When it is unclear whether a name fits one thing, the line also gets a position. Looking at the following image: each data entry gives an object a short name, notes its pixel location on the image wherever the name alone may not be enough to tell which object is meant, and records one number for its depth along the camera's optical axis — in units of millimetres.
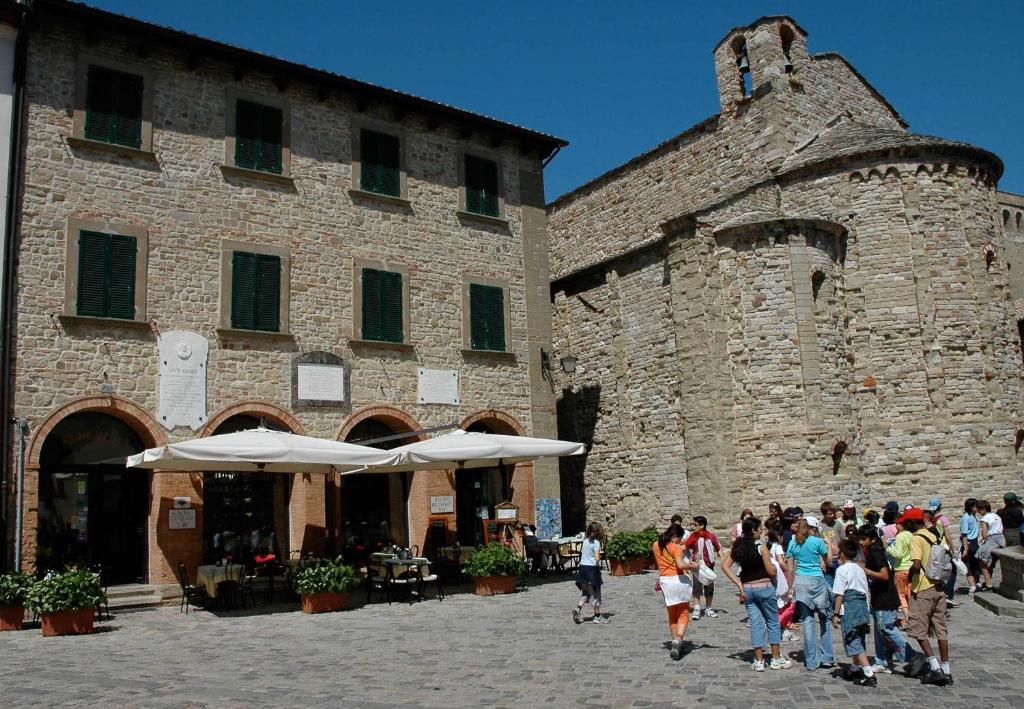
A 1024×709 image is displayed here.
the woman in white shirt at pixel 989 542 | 12938
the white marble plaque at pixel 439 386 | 17906
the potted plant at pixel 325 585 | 12930
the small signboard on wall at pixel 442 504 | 17703
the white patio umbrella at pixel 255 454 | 12125
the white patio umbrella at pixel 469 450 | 14023
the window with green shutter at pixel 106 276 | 14414
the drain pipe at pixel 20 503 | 13266
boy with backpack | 7672
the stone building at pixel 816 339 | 19234
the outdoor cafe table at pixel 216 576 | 13289
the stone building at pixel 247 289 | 14352
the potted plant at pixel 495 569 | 14414
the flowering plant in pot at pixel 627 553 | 16859
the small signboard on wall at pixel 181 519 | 14680
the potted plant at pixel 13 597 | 11664
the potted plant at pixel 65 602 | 11234
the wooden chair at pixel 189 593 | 13328
